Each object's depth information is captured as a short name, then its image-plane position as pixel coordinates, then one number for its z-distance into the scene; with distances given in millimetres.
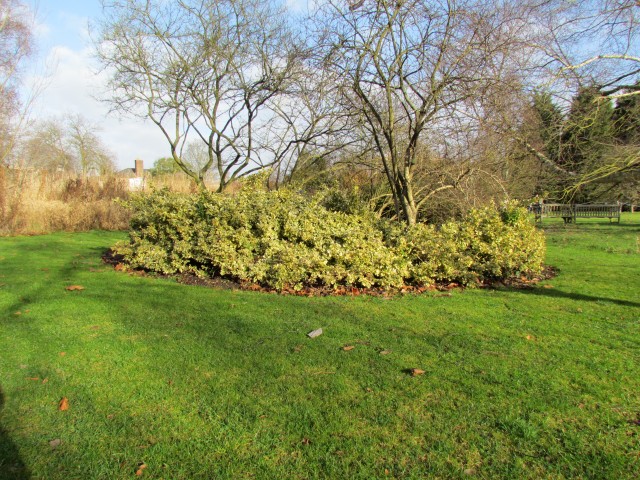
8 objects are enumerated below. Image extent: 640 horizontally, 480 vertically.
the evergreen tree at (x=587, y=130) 9828
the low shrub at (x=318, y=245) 7285
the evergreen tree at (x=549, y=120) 9703
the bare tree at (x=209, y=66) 15219
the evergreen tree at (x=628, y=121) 10469
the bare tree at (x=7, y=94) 18844
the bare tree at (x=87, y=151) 42688
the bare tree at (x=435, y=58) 7637
